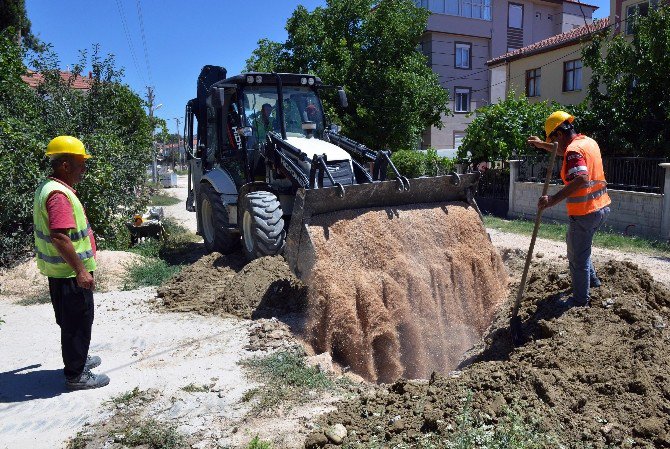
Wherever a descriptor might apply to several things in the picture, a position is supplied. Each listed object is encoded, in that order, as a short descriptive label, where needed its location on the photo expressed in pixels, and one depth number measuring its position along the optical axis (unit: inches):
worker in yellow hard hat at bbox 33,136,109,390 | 173.6
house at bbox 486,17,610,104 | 910.4
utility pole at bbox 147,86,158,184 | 603.5
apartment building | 1256.8
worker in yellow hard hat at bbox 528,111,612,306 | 200.1
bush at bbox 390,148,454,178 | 786.2
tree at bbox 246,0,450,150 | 791.7
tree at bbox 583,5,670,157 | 527.2
